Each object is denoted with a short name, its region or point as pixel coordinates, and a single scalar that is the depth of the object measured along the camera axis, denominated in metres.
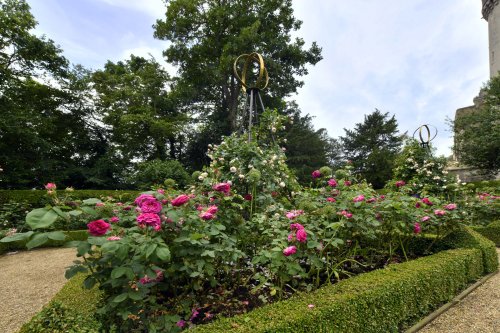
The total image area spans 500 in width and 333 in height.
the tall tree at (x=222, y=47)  15.07
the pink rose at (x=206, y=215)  1.77
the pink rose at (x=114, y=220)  1.68
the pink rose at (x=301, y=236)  1.84
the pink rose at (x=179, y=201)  1.64
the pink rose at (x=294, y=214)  2.23
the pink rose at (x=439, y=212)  2.99
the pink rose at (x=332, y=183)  3.20
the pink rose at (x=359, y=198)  2.58
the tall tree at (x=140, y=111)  14.98
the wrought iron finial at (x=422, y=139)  7.75
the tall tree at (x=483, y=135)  14.08
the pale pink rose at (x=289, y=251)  1.80
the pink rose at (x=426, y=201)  3.21
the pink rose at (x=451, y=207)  3.06
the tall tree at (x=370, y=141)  21.08
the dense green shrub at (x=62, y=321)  1.48
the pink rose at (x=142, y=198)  1.63
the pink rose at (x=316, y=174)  3.49
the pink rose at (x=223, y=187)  2.14
